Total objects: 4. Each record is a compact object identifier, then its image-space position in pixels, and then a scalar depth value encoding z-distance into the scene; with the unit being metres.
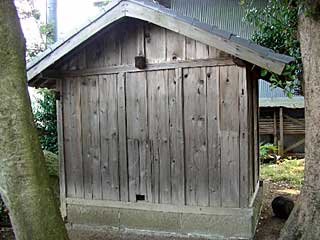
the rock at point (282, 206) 7.27
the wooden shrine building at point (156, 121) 5.93
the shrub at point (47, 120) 11.11
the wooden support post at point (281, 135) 14.30
